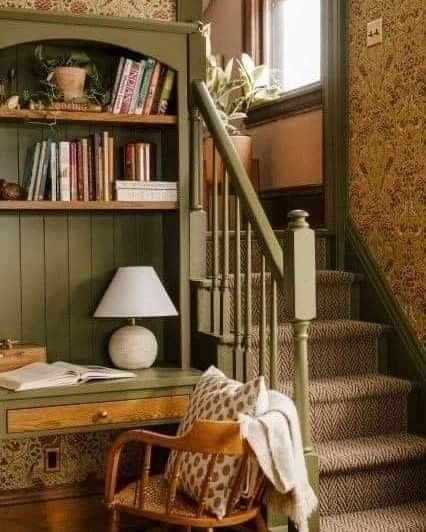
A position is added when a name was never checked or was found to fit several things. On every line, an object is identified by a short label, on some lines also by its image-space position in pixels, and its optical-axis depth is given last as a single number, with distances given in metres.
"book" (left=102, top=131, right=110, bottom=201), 3.58
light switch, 4.10
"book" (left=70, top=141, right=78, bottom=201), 3.55
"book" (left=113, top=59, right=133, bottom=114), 3.57
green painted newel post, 3.00
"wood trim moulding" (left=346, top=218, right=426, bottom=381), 3.88
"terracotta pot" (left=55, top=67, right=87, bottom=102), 3.52
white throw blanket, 2.62
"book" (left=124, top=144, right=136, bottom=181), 3.68
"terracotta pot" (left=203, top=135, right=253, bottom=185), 4.81
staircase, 3.31
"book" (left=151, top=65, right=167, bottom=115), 3.66
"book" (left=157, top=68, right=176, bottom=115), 3.65
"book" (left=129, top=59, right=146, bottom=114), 3.60
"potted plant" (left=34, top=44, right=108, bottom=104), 3.53
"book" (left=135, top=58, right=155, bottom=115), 3.61
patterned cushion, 2.73
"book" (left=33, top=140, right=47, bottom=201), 3.53
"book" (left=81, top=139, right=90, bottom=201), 3.56
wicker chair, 2.57
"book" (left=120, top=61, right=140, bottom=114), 3.58
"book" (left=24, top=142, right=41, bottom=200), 3.52
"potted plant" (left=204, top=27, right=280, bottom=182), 4.66
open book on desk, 3.19
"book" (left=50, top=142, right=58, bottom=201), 3.52
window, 5.39
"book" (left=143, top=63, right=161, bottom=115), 3.63
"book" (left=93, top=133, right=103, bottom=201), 3.58
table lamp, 3.45
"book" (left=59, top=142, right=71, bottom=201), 3.52
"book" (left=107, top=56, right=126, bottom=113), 3.58
